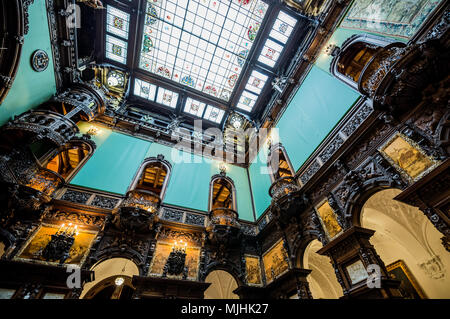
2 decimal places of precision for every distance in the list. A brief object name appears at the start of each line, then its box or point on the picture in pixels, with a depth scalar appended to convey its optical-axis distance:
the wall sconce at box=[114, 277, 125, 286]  10.22
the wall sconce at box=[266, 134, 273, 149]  12.20
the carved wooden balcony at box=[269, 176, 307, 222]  7.88
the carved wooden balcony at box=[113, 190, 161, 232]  7.74
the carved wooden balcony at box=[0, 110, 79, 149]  6.85
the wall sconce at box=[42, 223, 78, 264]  6.44
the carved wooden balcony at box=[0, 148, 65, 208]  6.40
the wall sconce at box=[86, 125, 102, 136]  10.76
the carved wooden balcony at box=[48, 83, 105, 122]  9.09
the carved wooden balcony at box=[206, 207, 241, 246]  8.80
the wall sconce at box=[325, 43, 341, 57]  8.76
